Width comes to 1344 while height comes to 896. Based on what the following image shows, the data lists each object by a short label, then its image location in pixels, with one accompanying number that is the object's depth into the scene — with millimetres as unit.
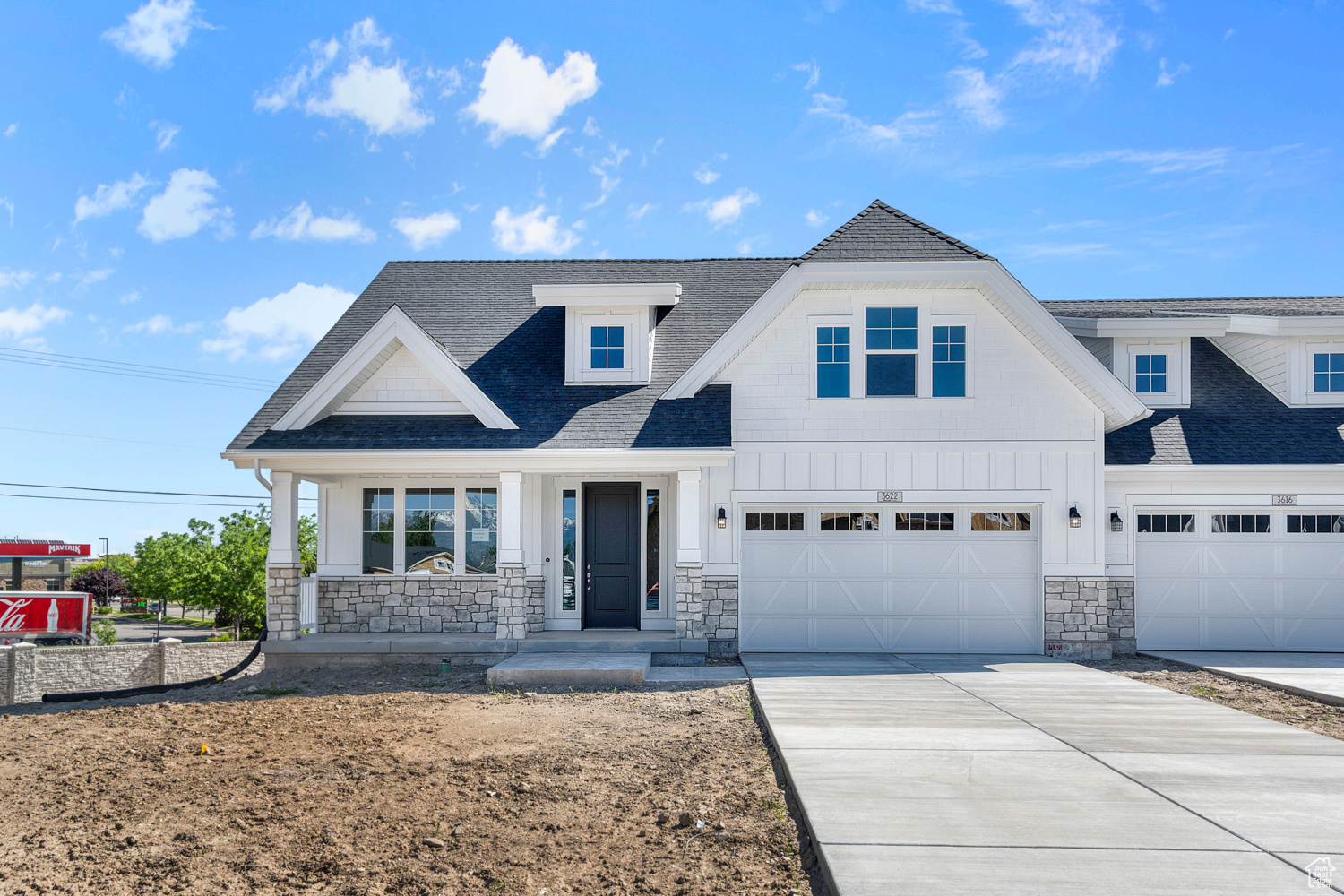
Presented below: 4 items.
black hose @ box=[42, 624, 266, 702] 9875
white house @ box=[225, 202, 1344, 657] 11602
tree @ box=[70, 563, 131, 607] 48562
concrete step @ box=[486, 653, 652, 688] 9680
